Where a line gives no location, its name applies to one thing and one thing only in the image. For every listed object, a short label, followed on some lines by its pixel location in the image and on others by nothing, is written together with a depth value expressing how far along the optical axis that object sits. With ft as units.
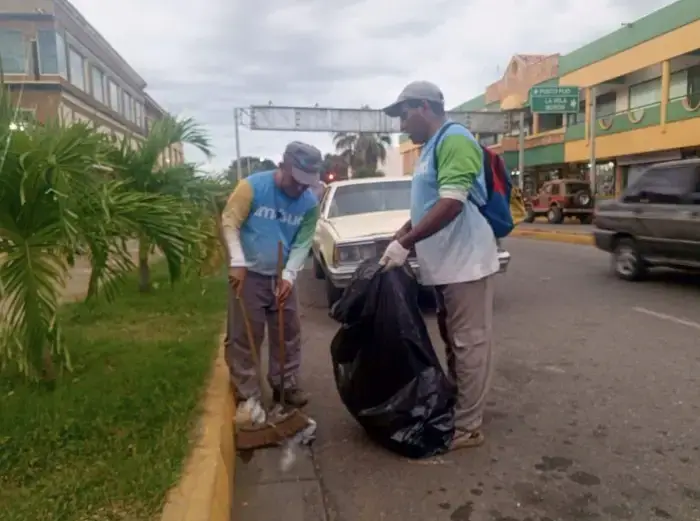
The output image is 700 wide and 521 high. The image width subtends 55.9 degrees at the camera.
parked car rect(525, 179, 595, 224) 79.41
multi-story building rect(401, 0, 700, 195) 74.33
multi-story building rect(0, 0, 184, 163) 76.69
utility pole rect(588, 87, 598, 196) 82.94
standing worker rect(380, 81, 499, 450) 11.11
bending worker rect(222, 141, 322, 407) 12.17
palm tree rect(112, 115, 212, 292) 21.53
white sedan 22.34
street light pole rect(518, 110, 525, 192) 90.16
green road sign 88.07
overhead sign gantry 98.07
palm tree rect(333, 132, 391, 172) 194.70
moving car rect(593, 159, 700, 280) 25.64
